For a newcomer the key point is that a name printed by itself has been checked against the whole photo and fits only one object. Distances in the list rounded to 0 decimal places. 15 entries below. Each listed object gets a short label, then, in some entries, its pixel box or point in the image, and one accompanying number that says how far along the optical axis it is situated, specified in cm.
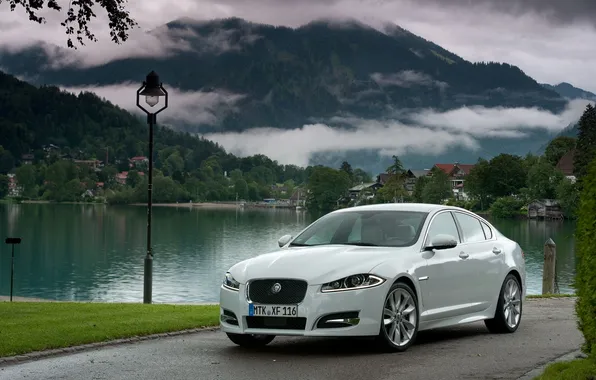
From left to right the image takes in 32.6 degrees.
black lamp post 2156
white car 1087
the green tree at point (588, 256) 779
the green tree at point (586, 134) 14725
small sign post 3573
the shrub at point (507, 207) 17600
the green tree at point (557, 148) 18788
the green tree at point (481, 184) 17938
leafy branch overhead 1712
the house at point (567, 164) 17988
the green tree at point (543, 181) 17262
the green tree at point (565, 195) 16315
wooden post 2702
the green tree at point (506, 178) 18212
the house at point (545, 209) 17288
